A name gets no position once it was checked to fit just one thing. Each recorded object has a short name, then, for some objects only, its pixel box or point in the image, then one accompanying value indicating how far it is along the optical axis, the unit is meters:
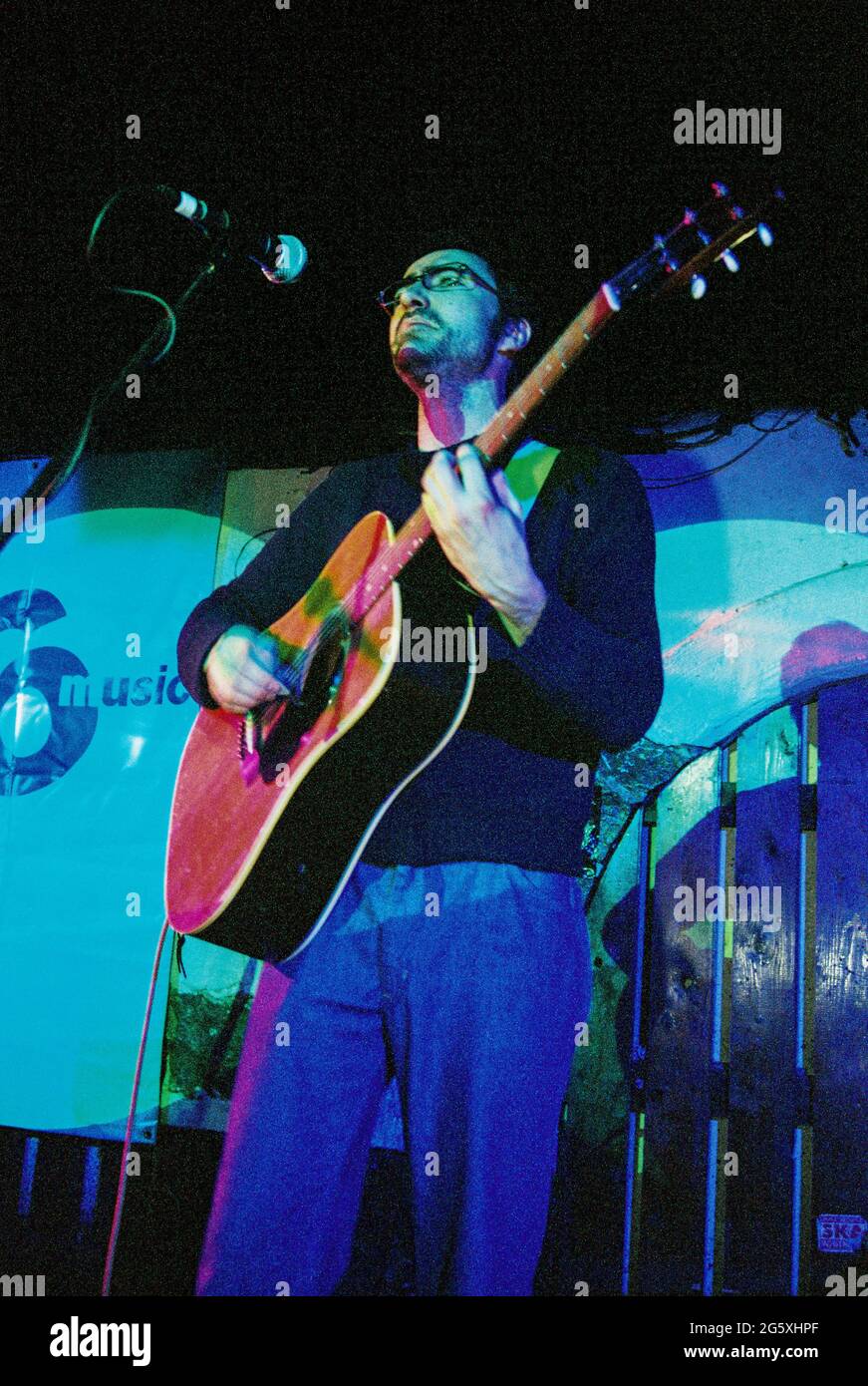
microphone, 2.03
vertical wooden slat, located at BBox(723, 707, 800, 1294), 2.50
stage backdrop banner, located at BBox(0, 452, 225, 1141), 2.99
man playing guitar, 2.10
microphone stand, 2.24
